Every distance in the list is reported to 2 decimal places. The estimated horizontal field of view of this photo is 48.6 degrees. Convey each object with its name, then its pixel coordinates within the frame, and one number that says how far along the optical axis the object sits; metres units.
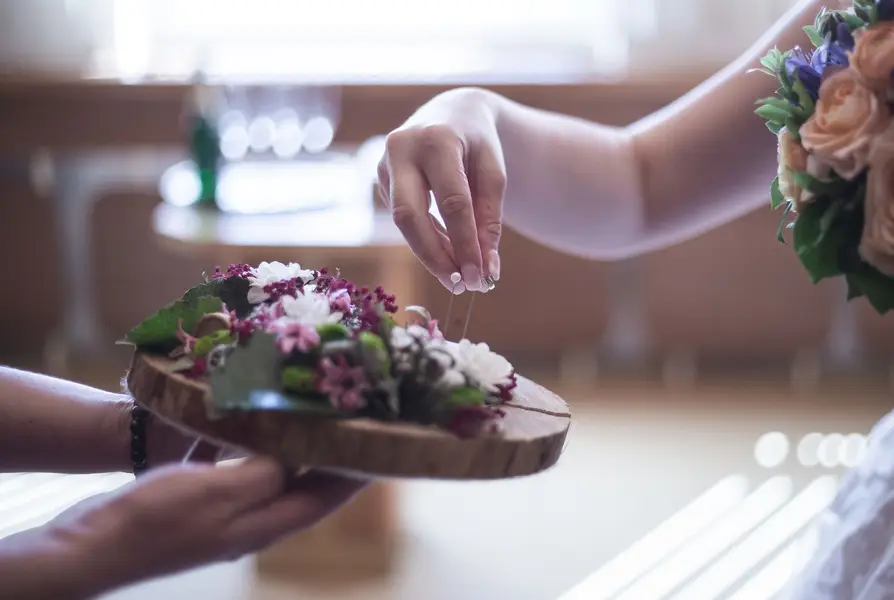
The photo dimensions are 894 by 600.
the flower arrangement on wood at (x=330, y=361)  0.68
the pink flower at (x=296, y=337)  0.69
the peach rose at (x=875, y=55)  0.66
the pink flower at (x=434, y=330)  0.79
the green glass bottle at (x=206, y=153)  2.44
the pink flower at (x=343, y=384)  0.67
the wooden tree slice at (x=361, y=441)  0.66
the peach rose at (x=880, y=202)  0.65
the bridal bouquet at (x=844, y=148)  0.66
